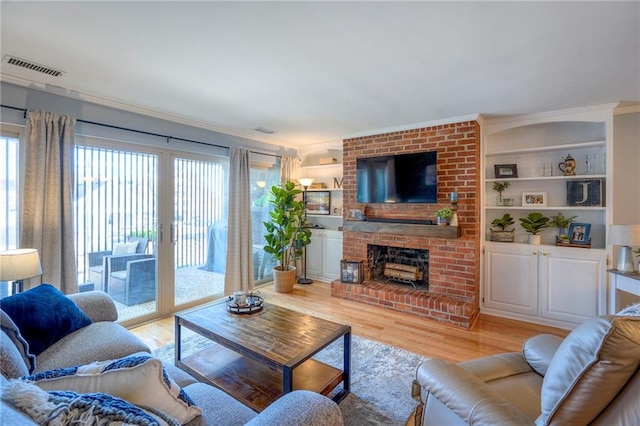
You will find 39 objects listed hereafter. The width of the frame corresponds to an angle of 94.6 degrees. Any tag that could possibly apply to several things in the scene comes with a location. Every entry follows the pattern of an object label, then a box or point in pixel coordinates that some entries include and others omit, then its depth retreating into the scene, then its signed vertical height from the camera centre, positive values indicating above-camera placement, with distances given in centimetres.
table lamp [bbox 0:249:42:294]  195 -36
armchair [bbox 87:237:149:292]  298 -57
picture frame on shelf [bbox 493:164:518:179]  362 +52
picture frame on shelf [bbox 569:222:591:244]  317 -22
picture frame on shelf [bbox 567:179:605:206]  314 +22
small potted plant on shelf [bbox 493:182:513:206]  370 +30
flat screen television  366 +44
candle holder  350 -2
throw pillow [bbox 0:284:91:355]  165 -62
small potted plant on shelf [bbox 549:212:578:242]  333 -13
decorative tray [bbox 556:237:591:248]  314 -34
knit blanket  75 -52
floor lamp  487 +21
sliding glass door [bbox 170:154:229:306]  367 -19
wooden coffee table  180 -87
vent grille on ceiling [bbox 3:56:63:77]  212 +110
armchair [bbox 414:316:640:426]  95 -64
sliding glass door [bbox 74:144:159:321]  292 -13
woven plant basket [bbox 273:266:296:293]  446 -105
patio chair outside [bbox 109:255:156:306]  317 -79
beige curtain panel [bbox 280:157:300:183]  502 +76
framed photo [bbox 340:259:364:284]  411 -83
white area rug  190 -129
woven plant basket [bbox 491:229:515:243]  356 -29
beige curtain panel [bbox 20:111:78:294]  248 +12
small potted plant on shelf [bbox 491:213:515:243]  356 -23
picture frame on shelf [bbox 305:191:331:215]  509 +17
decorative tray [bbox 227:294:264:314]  239 -78
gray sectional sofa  102 -77
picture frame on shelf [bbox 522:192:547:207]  349 +16
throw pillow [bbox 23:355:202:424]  94 -55
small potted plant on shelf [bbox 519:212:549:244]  338 -14
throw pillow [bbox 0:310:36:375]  140 -62
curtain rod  247 +87
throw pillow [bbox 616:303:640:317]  124 -43
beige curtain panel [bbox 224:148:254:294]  412 -23
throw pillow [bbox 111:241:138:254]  315 -39
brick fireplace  343 -30
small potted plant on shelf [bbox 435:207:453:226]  350 -4
